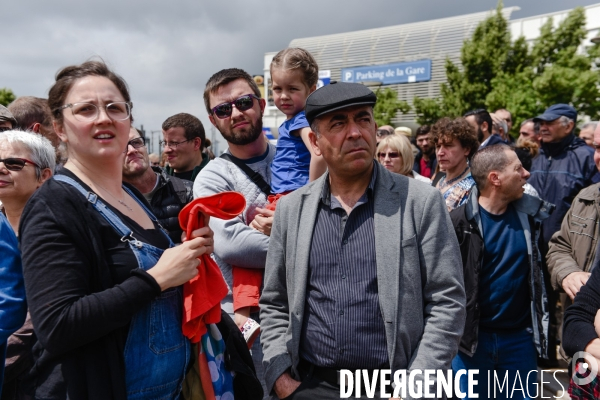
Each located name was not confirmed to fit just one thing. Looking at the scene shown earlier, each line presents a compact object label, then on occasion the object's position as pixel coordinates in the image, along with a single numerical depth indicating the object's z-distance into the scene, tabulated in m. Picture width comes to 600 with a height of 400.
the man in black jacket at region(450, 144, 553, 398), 3.61
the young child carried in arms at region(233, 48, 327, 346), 2.84
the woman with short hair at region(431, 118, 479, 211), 4.55
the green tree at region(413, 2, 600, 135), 18.27
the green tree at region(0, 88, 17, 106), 37.41
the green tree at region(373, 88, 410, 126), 32.53
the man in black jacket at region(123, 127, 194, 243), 4.16
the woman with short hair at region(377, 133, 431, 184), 4.76
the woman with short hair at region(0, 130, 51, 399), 1.96
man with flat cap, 2.15
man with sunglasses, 3.03
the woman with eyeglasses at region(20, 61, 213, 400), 1.72
